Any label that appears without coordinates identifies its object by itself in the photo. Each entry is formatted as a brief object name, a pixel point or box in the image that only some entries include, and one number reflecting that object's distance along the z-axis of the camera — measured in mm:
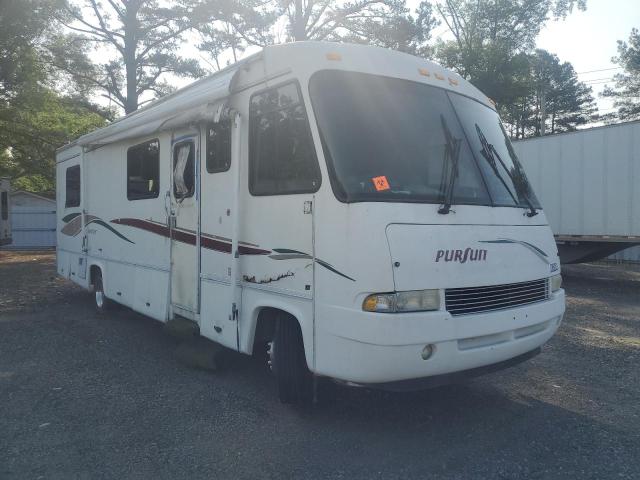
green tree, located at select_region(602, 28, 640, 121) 36281
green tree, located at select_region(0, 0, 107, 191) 17000
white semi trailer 10953
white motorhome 3551
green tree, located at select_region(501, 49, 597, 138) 44906
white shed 23391
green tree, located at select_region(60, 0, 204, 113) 20469
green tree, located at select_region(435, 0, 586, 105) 25172
